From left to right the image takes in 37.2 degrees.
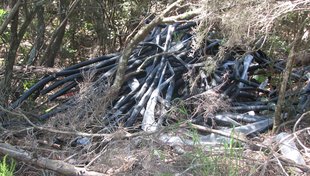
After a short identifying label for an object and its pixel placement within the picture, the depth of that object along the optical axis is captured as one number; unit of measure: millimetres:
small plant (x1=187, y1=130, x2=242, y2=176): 3299
